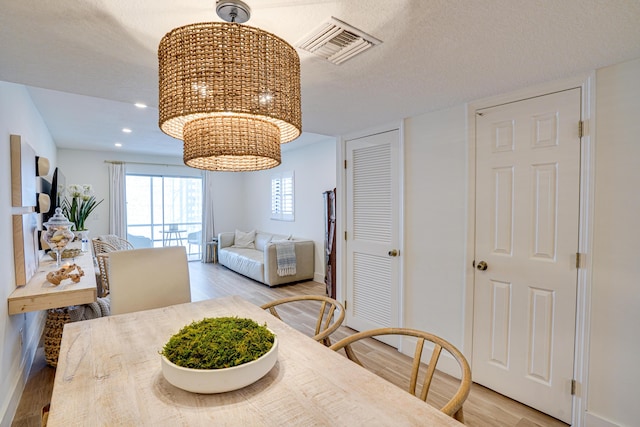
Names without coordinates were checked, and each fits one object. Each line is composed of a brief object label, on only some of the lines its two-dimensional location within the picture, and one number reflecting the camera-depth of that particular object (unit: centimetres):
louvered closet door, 295
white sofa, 506
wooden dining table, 89
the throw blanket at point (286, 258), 507
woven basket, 256
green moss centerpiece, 97
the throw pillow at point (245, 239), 668
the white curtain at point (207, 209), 728
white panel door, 195
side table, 719
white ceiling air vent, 137
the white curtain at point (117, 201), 628
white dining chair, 202
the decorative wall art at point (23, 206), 225
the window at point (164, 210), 674
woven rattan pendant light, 100
